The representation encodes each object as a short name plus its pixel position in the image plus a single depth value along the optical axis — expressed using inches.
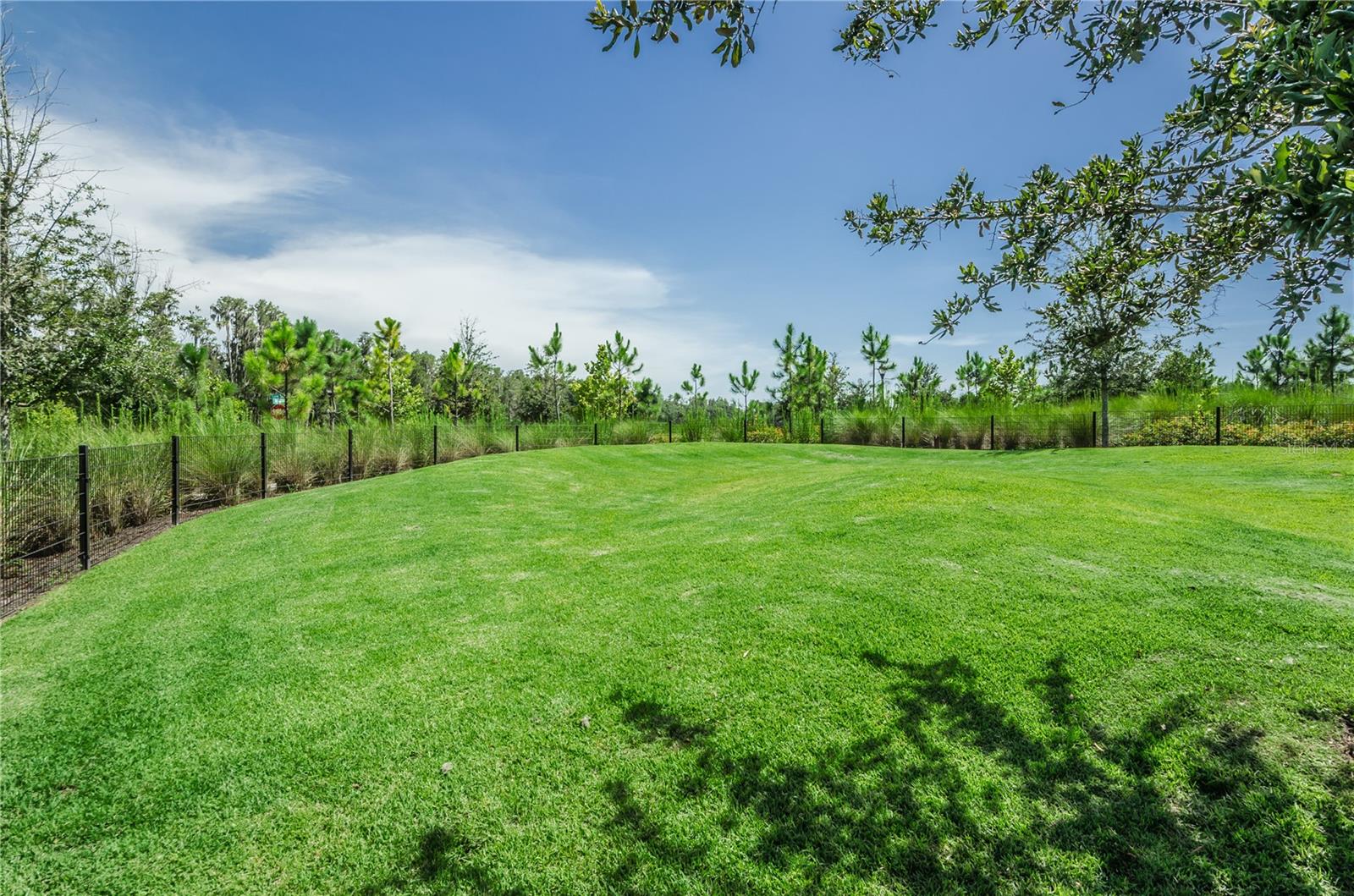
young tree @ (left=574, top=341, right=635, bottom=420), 1307.8
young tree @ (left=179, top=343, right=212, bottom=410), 928.9
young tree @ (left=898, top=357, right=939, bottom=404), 1437.4
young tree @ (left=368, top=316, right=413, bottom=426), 971.3
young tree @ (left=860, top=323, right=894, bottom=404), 1322.6
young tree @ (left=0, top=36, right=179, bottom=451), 385.7
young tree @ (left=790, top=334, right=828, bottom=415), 1288.1
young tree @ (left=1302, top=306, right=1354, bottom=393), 1369.3
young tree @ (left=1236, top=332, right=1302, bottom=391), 1391.5
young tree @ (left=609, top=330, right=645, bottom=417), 1246.3
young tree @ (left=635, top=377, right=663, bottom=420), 1631.5
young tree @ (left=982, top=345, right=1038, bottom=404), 1203.7
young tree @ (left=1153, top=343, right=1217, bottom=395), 1016.9
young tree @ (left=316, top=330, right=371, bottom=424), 1249.4
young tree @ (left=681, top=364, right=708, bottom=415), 1562.5
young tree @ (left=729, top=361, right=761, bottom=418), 1397.6
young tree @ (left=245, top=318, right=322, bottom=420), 887.1
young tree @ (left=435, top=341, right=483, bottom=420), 1063.0
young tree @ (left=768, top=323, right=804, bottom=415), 1302.9
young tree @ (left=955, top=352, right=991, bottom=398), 1448.7
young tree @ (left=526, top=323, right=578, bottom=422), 1114.7
